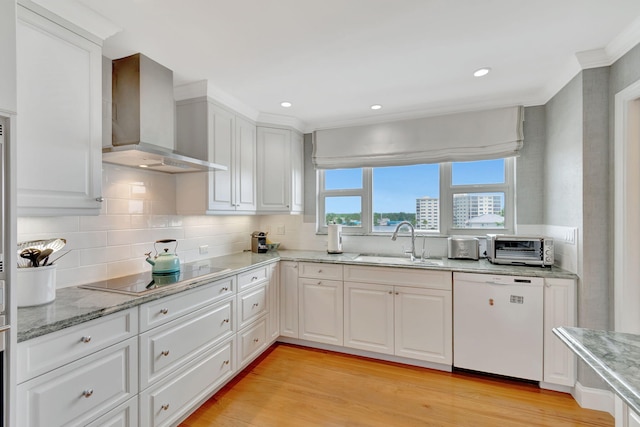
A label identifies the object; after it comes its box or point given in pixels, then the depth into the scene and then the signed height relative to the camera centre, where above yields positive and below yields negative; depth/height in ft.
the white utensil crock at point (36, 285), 4.47 -1.12
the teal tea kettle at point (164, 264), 6.75 -1.16
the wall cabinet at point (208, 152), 8.05 +1.74
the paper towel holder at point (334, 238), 10.52 -0.90
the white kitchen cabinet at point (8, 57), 3.18 +1.73
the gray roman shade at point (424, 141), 9.01 +2.44
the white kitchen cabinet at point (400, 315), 8.13 -2.95
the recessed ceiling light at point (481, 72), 7.07 +3.46
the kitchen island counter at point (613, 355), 2.37 -1.40
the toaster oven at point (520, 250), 7.57 -1.01
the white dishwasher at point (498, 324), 7.31 -2.87
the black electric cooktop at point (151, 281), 5.63 -1.44
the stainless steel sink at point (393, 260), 8.62 -1.49
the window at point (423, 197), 9.64 +0.56
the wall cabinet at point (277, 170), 10.30 +1.54
